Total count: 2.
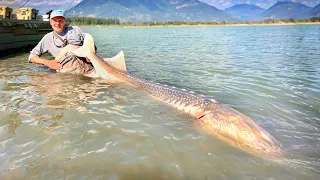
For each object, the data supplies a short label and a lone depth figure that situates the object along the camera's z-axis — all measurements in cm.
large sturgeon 322
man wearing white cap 662
